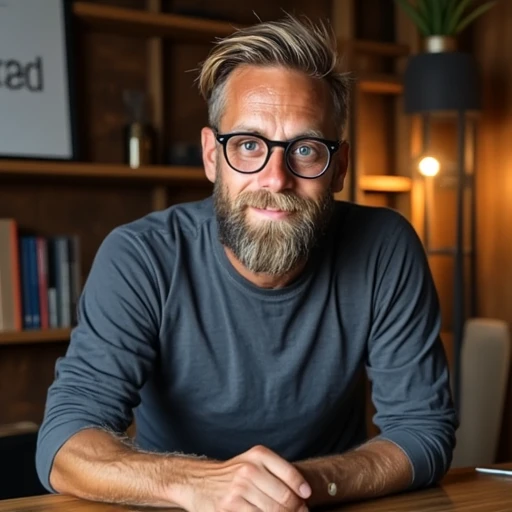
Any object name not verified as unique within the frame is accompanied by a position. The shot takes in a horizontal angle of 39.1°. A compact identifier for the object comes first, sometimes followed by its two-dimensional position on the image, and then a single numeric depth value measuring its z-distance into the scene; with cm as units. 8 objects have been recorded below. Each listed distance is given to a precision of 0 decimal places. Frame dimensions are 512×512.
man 114
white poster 215
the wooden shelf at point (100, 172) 209
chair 220
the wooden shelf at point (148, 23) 221
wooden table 91
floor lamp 246
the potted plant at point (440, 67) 246
